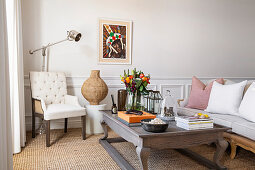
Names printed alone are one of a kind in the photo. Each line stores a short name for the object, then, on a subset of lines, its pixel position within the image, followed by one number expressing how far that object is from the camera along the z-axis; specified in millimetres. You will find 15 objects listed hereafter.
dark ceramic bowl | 2064
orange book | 2387
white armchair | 3116
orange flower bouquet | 2686
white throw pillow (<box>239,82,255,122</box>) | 2723
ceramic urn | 3676
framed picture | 4230
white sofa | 2505
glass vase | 2701
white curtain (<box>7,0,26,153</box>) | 2816
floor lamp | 3662
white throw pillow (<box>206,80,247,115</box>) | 3049
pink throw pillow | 3490
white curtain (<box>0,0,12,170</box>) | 1544
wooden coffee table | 2035
